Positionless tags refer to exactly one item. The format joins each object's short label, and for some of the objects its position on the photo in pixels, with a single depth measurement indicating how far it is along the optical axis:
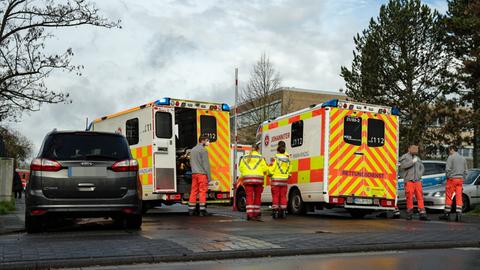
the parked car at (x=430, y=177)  19.09
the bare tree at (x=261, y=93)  38.03
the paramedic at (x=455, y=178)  13.95
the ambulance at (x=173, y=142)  14.34
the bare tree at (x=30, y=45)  18.66
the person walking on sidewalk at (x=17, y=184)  28.27
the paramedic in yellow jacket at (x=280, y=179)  13.16
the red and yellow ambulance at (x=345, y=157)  13.72
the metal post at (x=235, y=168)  16.97
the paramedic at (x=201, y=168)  13.54
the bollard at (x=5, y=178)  18.61
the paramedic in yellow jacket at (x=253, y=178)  12.66
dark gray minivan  9.34
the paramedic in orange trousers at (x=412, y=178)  14.27
